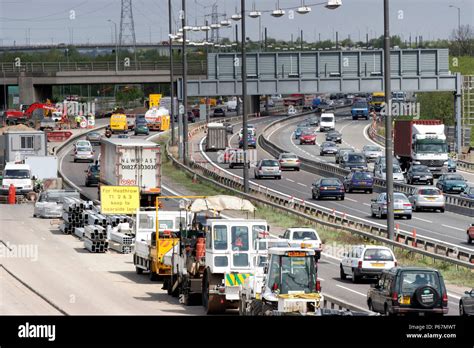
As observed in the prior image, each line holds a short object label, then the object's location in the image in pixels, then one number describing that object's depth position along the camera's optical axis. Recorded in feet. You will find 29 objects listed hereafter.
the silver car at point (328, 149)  343.46
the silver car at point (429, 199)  215.92
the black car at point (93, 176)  249.14
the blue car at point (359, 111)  513.70
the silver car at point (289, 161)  296.51
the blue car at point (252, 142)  361.10
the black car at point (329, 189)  230.27
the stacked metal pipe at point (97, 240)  158.30
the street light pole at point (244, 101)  215.51
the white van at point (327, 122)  435.53
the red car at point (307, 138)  382.01
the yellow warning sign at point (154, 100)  494.63
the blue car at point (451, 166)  293.23
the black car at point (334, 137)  385.50
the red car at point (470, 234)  169.17
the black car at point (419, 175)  258.98
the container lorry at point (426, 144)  283.79
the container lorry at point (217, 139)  350.64
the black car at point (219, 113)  533.05
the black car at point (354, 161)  280.92
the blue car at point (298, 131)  408.77
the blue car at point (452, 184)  243.19
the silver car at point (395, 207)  199.82
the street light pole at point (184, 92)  286.66
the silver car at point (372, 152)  317.83
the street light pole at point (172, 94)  331.71
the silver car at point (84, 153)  306.35
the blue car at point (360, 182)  246.06
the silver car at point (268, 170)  272.92
